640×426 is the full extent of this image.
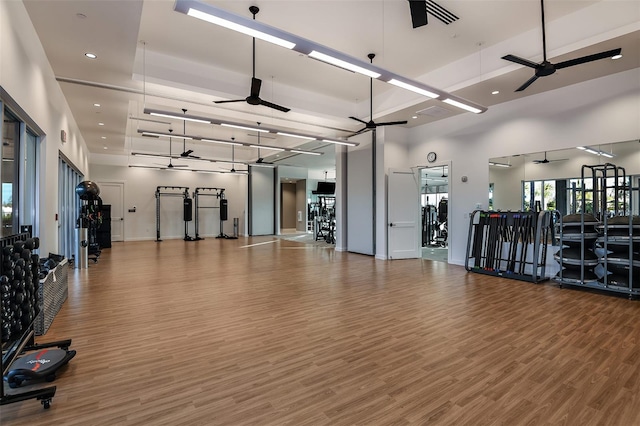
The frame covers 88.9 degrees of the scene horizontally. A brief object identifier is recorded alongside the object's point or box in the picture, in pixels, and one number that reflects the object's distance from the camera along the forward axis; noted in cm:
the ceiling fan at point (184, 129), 948
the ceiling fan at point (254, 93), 516
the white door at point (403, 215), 813
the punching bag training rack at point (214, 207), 1342
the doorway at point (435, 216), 965
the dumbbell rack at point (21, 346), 198
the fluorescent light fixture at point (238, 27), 268
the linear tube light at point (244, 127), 657
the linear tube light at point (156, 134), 754
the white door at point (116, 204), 1223
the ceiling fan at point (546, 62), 386
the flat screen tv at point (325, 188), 1622
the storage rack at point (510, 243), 574
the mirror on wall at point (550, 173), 501
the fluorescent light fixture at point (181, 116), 573
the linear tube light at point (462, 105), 501
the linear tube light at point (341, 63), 340
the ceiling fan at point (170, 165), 1093
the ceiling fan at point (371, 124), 652
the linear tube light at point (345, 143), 782
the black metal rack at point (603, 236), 464
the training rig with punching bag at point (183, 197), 1277
